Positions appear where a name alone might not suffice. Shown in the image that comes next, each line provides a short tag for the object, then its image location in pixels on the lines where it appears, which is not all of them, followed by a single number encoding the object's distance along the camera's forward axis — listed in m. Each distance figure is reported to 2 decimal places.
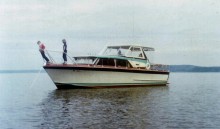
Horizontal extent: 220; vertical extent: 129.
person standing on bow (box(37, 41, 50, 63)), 27.13
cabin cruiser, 28.59
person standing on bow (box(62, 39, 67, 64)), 28.39
